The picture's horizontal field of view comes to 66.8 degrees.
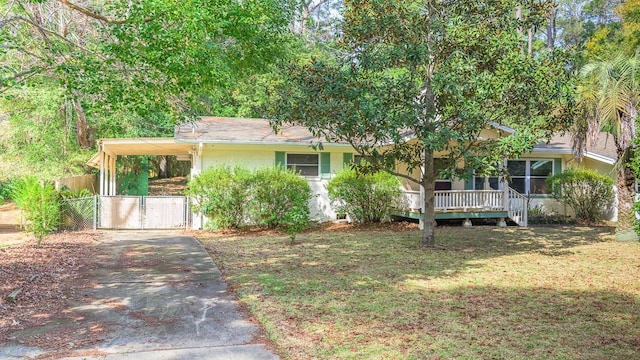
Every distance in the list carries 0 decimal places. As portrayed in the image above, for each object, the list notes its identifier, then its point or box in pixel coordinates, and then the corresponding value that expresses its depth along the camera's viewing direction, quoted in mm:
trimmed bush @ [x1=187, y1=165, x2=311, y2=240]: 15016
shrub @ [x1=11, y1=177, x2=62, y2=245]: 12477
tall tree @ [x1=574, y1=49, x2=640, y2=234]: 12062
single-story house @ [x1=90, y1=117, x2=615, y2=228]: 16297
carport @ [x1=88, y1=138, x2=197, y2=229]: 15555
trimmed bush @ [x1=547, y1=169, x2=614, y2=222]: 18234
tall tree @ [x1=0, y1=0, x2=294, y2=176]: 8414
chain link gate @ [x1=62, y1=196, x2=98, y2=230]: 14938
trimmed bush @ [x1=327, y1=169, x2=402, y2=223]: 16047
